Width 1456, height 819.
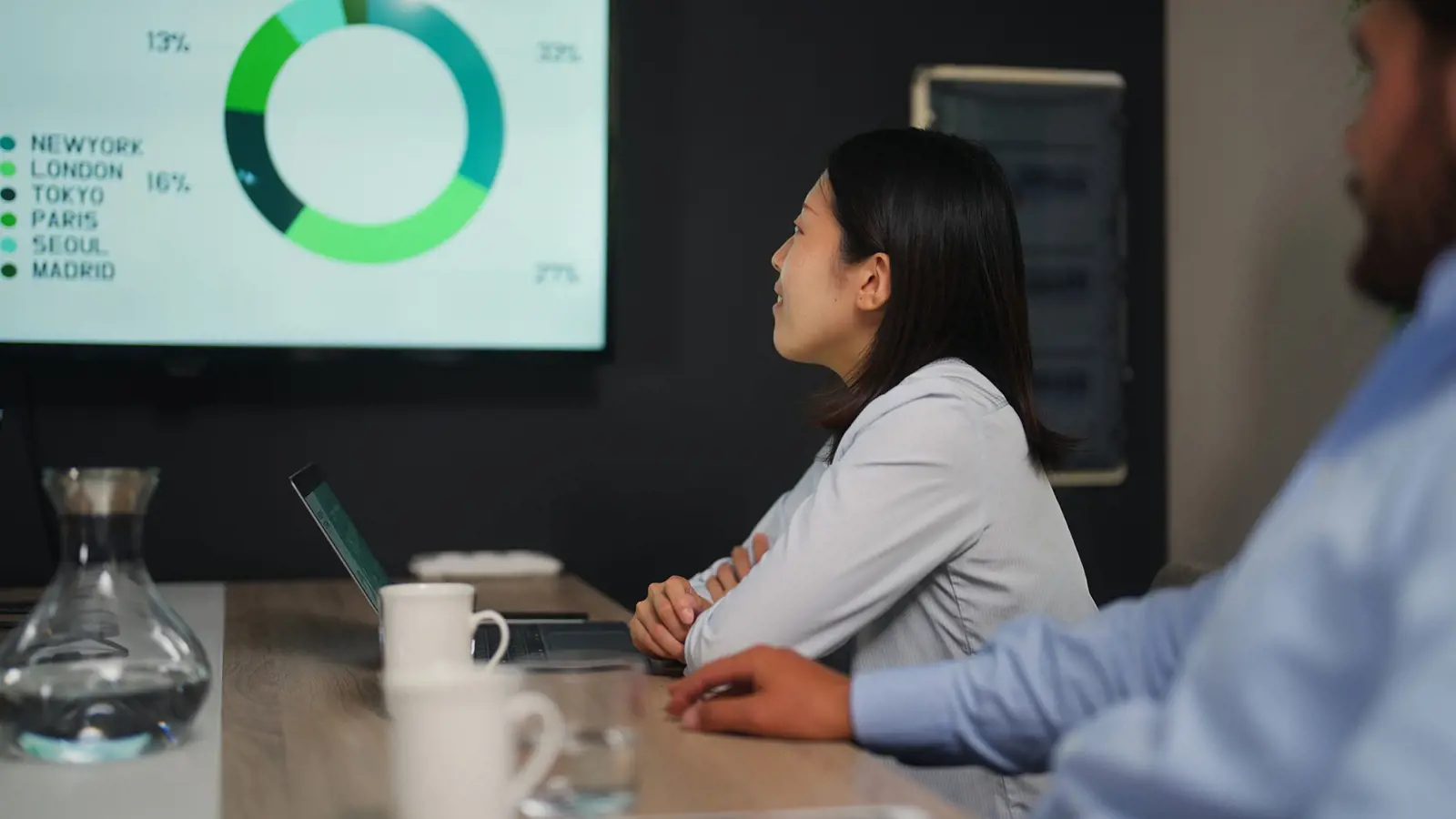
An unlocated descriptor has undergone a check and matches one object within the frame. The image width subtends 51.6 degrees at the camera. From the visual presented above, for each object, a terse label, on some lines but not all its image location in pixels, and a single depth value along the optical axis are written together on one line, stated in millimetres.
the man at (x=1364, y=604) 729
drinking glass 1067
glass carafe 1232
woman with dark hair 1602
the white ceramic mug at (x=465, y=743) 985
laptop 1682
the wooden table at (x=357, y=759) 1120
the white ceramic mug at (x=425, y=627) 1356
